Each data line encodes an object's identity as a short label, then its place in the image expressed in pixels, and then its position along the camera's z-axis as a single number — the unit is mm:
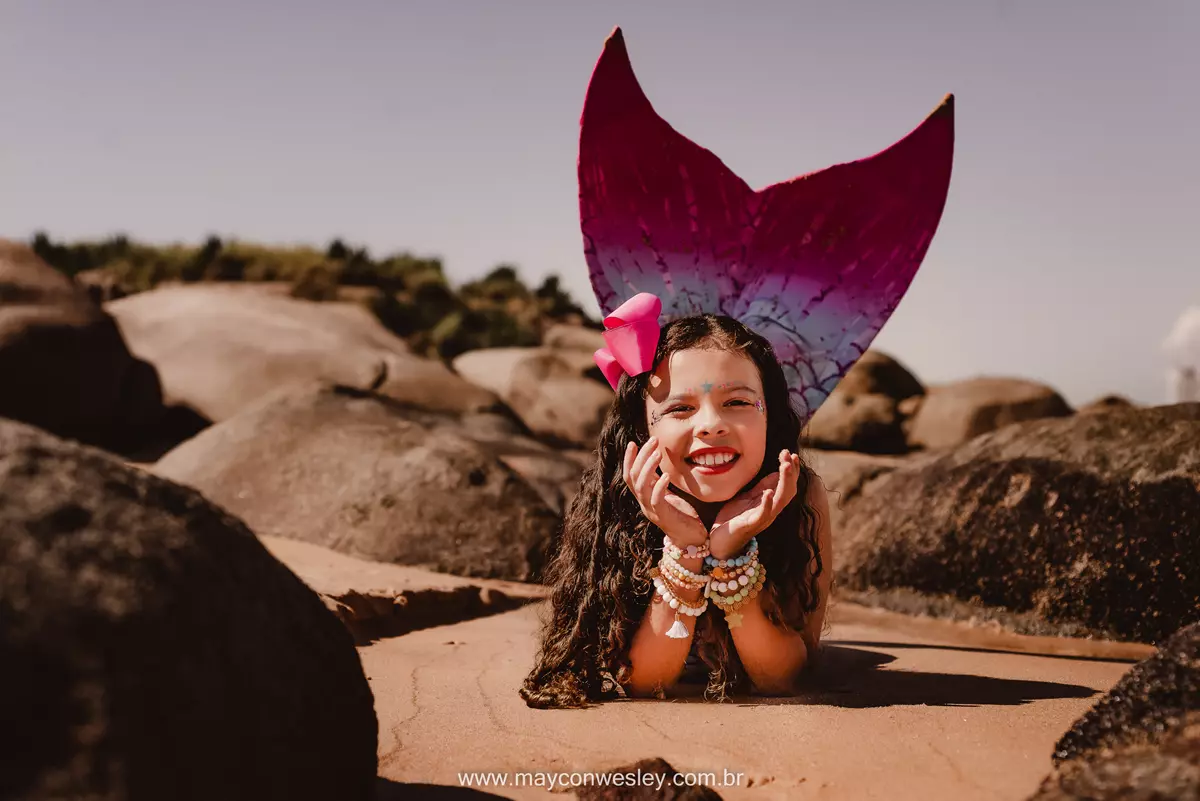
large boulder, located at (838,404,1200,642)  4770
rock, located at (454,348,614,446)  12836
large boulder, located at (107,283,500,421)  10273
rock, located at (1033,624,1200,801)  1840
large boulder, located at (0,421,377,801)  1645
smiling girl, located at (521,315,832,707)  3127
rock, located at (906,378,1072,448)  13734
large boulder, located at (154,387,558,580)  6129
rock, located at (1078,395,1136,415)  14938
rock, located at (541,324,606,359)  19375
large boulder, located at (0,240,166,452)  8734
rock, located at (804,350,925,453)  13641
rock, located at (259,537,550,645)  4398
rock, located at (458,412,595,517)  7467
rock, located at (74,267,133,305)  15420
